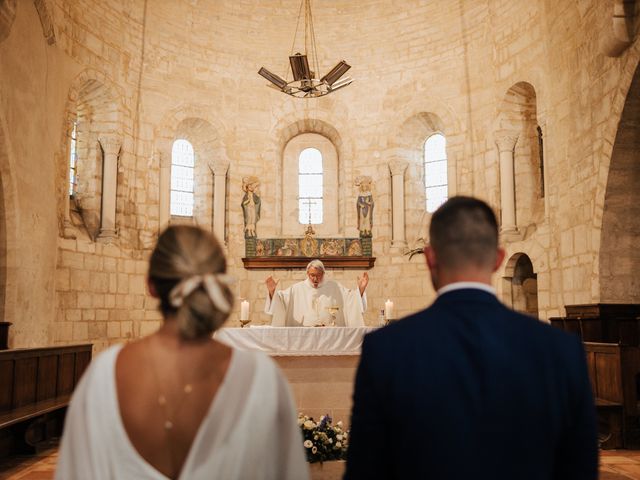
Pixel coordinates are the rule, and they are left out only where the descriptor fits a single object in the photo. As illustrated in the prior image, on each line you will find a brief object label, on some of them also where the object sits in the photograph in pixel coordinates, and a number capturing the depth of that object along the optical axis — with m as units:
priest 7.31
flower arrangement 4.91
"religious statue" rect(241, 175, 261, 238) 13.45
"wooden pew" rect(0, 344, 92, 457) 6.21
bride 1.70
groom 1.54
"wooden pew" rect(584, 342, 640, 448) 6.64
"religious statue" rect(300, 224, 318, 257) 13.27
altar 6.21
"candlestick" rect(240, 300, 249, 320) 6.55
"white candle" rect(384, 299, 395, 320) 7.27
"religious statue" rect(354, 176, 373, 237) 13.45
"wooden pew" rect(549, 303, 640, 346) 8.37
